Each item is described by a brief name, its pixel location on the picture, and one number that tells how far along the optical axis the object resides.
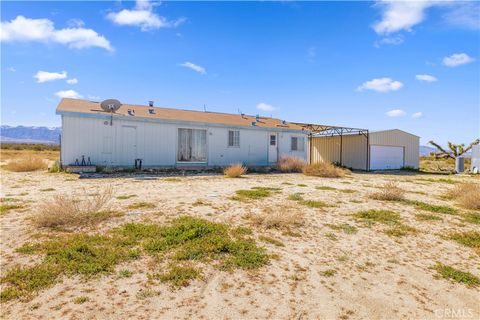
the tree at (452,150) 27.19
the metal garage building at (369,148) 20.89
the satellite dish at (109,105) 13.41
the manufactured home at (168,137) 12.70
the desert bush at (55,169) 12.37
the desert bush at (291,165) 16.75
